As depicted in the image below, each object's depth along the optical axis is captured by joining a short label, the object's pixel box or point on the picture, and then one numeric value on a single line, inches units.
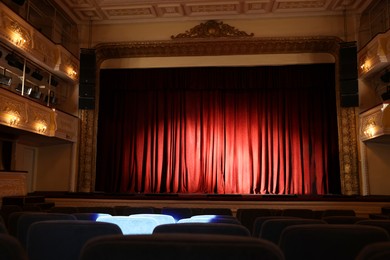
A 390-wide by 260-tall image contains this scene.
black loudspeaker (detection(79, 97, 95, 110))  484.1
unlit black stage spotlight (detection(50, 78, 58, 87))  479.2
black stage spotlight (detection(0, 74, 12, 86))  379.2
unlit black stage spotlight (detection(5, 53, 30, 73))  387.2
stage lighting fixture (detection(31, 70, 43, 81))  435.8
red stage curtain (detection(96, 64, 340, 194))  490.6
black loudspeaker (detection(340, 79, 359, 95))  448.5
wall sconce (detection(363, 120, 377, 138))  404.5
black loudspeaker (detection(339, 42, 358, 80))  452.8
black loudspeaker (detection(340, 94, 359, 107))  446.3
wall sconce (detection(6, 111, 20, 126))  350.3
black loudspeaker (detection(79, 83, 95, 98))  485.4
